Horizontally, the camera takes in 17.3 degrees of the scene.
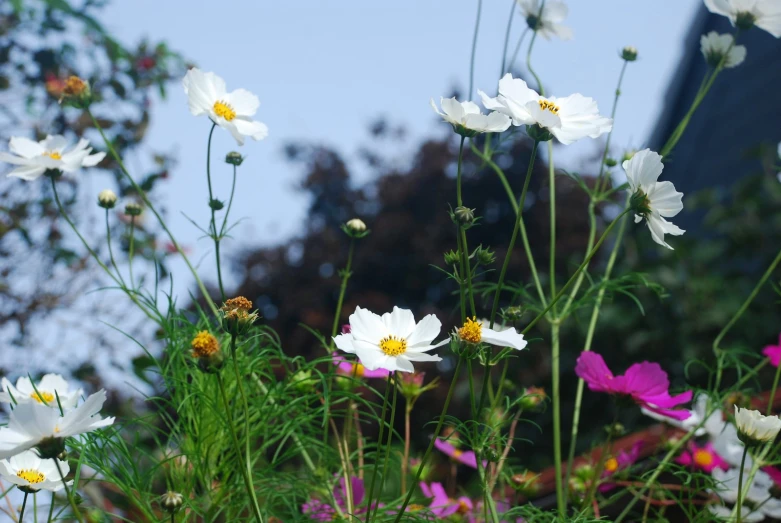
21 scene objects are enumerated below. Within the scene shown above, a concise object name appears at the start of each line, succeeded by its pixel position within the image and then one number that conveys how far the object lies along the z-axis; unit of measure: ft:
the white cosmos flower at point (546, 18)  6.93
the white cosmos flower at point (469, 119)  5.60
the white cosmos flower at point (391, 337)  5.39
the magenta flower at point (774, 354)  6.46
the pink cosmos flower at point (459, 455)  6.76
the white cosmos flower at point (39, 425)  5.21
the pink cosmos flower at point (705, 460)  6.76
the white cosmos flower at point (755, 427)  5.56
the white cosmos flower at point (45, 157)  6.24
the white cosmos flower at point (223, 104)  6.05
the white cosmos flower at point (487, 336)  5.31
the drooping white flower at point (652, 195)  5.55
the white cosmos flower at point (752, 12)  6.62
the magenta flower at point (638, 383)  6.07
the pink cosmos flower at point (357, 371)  6.12
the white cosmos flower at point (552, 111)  5.55
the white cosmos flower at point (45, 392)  5.70
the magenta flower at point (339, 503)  6.04
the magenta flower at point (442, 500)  6.44
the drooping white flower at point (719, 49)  6.89
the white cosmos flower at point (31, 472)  5.47
